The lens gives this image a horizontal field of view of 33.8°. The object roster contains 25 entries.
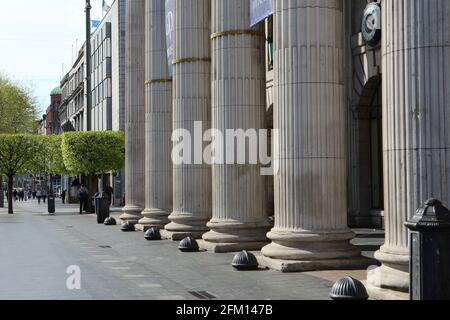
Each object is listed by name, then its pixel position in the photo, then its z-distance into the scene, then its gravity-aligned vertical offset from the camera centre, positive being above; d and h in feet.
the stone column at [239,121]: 55.31 +3.46
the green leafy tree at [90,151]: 140.15 +3.37
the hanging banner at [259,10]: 49.21 +10.78
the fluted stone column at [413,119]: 30.86 +1.92
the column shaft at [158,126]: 77.36 +4.38
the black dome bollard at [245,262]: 45.06 -5.81
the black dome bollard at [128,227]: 83.66 -6.64
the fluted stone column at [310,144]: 42.91 +1.30
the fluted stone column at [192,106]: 64.85 +5.46
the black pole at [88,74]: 125.14 +16.79
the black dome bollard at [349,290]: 30.99 -5.30
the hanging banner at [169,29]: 69.14 +13.17
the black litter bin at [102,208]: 104.47 -5.63
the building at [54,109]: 386.89 +36.19
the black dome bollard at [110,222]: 97.55 -7.07
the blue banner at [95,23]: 259.76 +51.32
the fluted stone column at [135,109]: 87.92 +7.14
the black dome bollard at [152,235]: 69.36 -6.29
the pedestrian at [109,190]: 171.57 -4.99
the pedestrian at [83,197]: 140.67 -5.34
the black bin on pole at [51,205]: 141.49 -6.93
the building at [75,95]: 268.62 +30.06
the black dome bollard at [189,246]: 58.08 -6.16
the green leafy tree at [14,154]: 142.51 +3.07
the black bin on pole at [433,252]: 24.57 -2.93
